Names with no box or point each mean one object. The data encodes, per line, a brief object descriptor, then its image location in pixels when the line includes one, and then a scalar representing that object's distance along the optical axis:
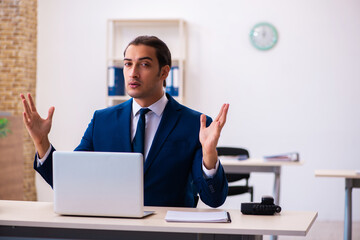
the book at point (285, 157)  5.05
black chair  5.27
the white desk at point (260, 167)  4.97
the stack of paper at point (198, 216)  2.06
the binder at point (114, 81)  6.31
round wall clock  6.38
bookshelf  6.29
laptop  2.01
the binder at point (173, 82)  6.22
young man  2.42
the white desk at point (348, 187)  4.37
